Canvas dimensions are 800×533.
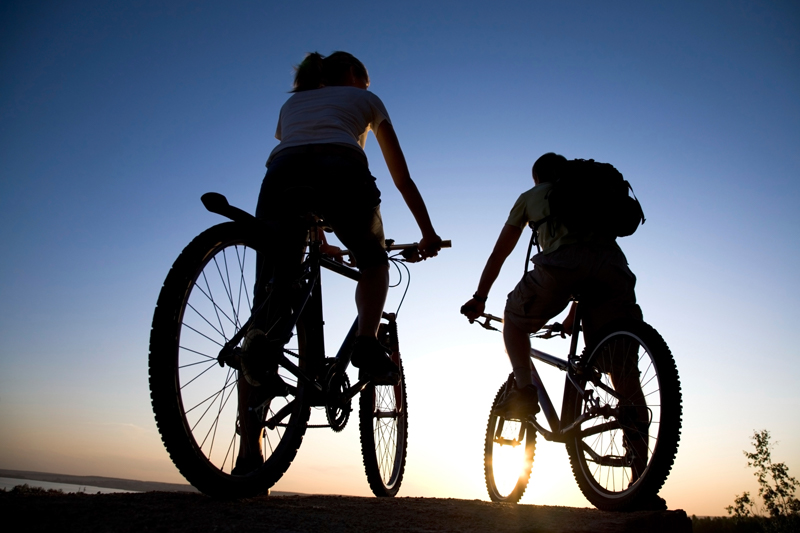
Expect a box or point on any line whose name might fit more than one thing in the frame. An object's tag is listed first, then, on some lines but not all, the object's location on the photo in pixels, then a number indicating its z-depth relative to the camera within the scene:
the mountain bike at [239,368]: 1.89
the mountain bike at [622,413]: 2.56
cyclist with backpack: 3.16
